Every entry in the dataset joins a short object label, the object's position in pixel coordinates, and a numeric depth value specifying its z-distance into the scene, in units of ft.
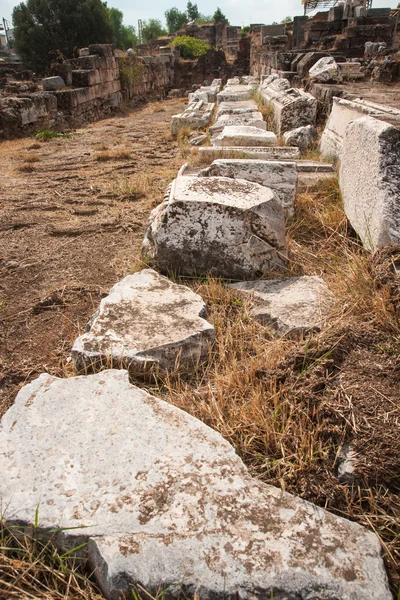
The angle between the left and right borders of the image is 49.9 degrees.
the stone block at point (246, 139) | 16.35
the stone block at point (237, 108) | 23.81
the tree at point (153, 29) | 195.42
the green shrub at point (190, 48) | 73.36
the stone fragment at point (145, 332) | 6.61
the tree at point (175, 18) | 219.41
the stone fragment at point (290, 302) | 7.32
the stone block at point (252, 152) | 14.80
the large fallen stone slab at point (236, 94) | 31.22
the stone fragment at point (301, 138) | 17.60
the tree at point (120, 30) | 162.24
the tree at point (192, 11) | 219.34
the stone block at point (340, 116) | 12.97
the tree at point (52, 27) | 84.84
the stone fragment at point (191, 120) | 27.96
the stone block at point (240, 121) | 20.22
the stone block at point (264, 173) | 11.91
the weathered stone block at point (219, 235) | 8.87
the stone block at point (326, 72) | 24.64
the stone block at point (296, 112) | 19.83
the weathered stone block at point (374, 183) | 8.05
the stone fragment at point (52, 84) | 38.04
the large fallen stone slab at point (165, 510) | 3.81
